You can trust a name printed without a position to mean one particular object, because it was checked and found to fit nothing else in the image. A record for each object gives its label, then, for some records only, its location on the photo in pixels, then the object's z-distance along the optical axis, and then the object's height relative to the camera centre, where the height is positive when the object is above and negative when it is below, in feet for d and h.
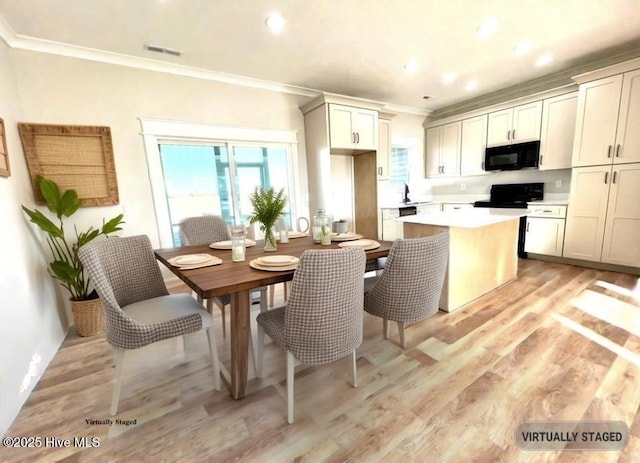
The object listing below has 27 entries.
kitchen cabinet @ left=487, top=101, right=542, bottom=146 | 12.89 +2.53
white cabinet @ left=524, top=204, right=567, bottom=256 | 12.23 -2.46
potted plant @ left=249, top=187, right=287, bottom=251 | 5.90 -0.39
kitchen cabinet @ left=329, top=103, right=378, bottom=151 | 12.10 +2.59
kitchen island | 8.11 -2.22
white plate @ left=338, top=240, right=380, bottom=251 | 6.16 -1.36
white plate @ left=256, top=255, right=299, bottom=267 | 4.94 -1.31
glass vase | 6.29 -1.16
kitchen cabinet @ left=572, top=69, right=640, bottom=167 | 10.04 +1.91
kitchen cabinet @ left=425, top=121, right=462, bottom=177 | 16.10 +1.80
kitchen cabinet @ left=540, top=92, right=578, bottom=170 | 11.89 +1.93
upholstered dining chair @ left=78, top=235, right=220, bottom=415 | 4.45 -2.11
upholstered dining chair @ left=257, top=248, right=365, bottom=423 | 3.92 -1.85
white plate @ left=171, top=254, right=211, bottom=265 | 5.28 -1.29
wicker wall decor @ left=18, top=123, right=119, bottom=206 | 7.82 +1.20
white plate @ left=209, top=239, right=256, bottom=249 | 6.83 -1.34
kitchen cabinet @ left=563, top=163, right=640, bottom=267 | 10.36 -1.69
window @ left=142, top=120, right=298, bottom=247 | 10.07 +0.94
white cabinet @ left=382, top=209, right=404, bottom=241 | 14.57 -2.26
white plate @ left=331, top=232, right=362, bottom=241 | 7.13 -1.34
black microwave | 13.06 +1.00
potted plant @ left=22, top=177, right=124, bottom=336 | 7.22 -1.73
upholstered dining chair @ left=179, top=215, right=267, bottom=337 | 8.14 -1.14
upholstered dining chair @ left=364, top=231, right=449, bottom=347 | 5.23 -1.94
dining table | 4.22 -1.43
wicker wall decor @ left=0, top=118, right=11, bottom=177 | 5.96 +1.04
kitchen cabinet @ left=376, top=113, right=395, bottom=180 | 14.52 +2.00
